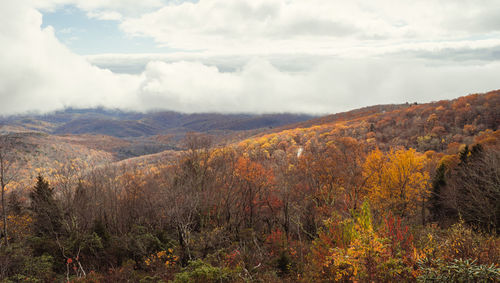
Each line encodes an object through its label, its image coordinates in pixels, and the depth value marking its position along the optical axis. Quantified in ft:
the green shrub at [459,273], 24.95
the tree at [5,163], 87.22
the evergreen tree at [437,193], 123.03
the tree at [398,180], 129.18
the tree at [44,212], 97.09
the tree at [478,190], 86.26
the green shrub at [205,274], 45.24
